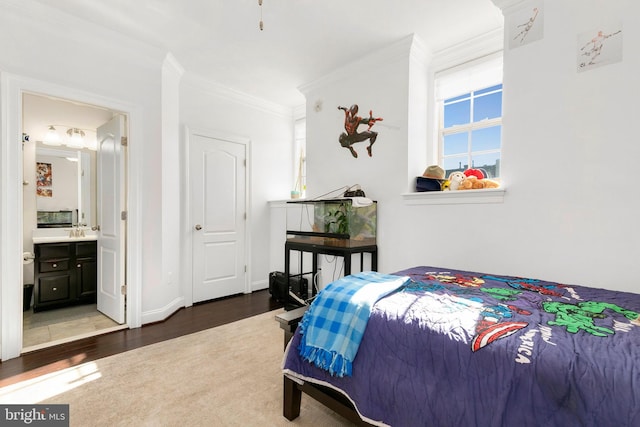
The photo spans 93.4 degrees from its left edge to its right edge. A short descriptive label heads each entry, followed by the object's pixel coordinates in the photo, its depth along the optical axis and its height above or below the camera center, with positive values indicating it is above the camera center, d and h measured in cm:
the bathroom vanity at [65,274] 328 -75
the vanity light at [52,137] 369 +87
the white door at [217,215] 365 -7
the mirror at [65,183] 366 +32
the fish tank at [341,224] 293 -15
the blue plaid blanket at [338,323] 131 -52
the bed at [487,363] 87 -51
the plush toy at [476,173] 262 +33
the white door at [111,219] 289 -11
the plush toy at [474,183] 244 +23
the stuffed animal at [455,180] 260 +27
